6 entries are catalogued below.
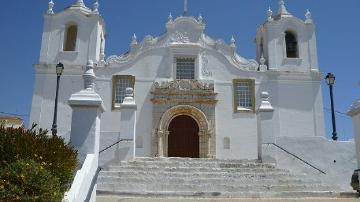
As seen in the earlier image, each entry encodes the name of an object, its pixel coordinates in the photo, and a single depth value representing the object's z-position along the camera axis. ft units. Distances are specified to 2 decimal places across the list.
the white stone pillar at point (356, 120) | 35.95
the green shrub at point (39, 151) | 22.95
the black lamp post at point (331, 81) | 55.77
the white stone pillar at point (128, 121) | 47.75
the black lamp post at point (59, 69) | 56.39
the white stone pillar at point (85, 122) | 29.32
